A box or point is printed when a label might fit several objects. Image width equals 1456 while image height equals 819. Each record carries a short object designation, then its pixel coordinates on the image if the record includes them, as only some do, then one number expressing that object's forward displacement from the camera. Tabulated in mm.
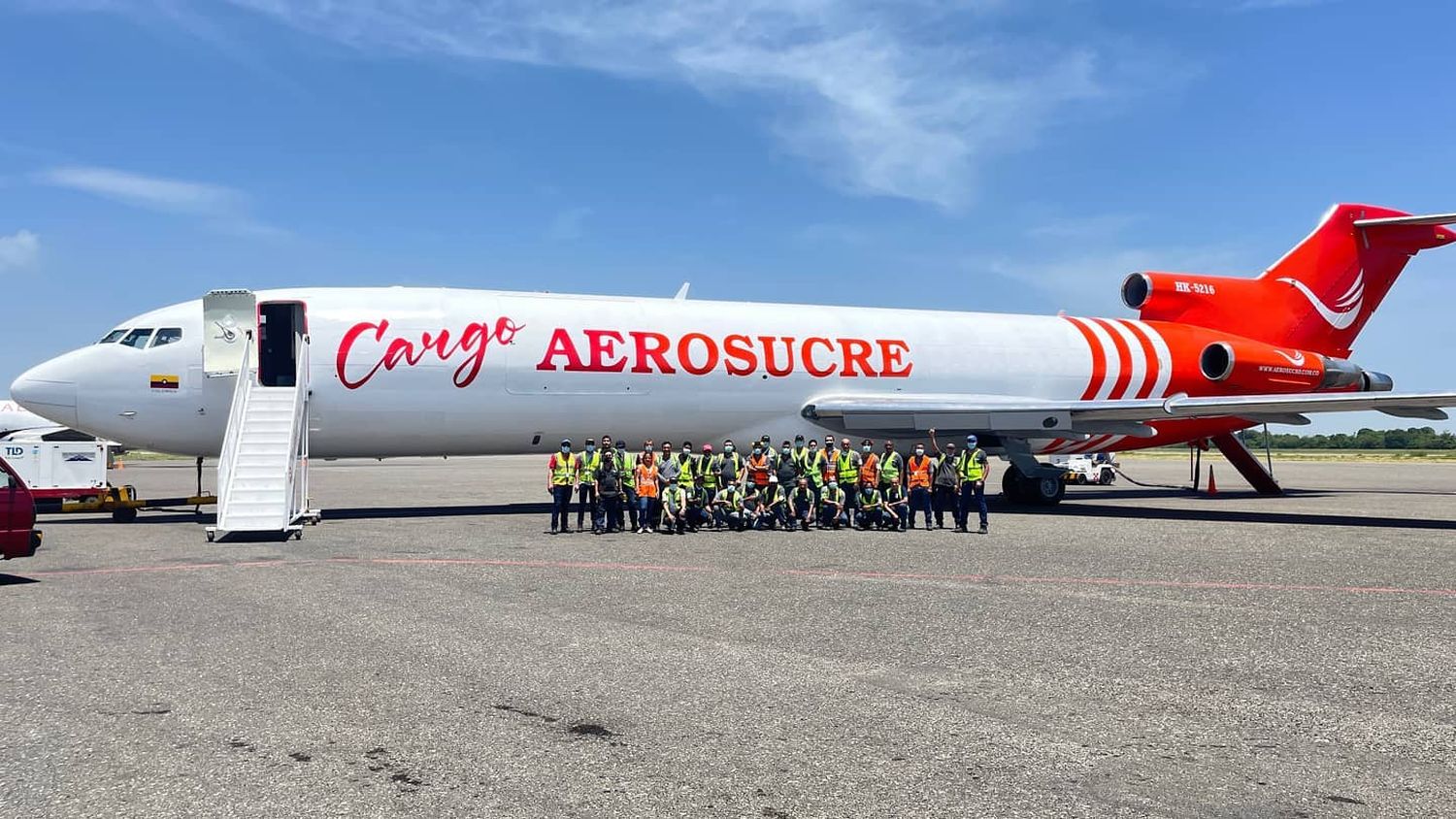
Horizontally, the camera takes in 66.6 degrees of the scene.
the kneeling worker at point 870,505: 18484
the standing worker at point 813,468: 18734
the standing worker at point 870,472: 18422
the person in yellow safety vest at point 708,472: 18438
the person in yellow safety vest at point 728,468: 18484
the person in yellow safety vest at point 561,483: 17094
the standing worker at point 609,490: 17359
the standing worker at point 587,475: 17547
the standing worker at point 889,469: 18469
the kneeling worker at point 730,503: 18516
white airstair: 15798
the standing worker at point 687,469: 18141
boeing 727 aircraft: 18469
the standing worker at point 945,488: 18484
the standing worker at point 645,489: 17688
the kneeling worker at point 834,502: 18719
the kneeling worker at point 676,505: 17938
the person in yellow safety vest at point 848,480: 18781
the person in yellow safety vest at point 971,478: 18031
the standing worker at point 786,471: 18641
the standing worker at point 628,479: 17756
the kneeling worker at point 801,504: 18625
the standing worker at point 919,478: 18625
